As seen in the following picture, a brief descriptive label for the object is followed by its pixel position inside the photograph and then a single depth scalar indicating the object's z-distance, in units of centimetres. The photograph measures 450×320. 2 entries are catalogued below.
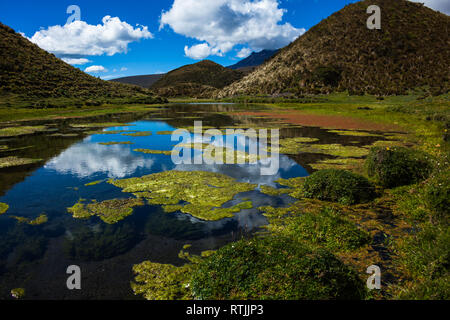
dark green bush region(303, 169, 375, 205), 1196
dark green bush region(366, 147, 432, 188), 1312
